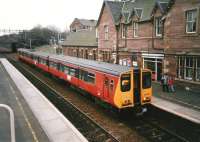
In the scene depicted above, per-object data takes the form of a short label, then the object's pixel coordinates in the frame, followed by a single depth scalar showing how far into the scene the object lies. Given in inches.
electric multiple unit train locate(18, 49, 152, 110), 554.9
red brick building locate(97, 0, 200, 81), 816.9
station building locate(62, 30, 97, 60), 1610.1
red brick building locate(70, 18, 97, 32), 3570.4
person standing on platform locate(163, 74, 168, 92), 831.1
